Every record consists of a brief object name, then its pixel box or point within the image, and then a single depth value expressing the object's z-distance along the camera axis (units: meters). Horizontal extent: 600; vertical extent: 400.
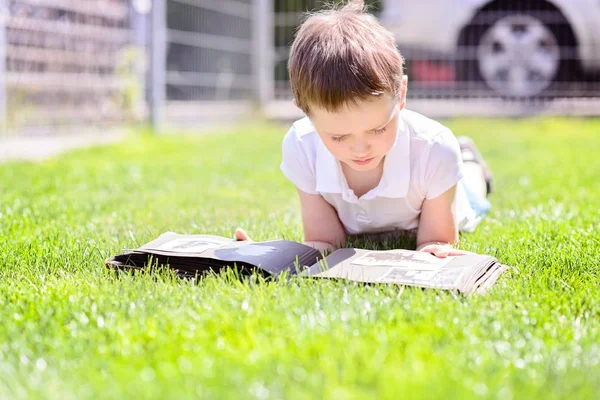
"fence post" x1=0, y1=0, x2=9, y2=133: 5.70
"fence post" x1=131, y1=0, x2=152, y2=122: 7.36
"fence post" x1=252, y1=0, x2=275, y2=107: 9.59
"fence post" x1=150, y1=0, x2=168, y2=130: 7.42
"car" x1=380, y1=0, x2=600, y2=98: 8.26
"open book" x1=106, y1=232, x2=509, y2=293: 2.15
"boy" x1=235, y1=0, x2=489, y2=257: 2.32
